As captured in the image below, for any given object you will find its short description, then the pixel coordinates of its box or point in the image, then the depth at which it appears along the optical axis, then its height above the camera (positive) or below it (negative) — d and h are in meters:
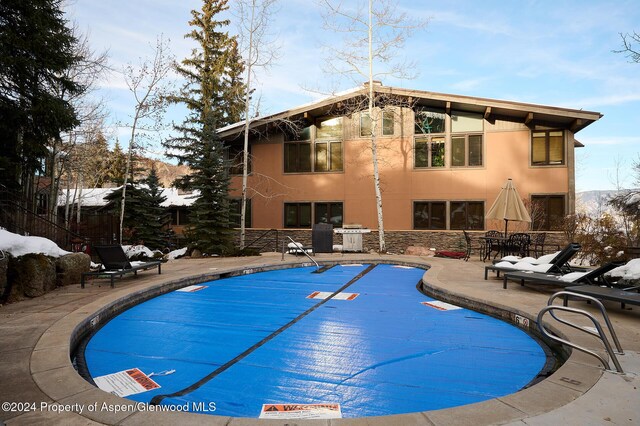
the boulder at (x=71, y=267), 7.58 -0.92
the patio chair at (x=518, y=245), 11.52 -0.42
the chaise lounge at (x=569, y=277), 5.96 -0.79
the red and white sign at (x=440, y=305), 6.59 -1.36
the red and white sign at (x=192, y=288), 8.17 -1.41
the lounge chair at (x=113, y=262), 7.51 -0.83
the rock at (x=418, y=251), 15.93 -0.91
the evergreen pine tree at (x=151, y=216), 19.86 +0.48
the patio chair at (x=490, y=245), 11.95 -0.46
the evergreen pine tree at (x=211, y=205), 14.71 +0.87
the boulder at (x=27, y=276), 6.33 -0.94
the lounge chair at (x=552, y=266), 7.26 -0.71
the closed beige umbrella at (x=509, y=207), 11.16 +0.75
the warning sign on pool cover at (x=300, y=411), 2.96 -1.49
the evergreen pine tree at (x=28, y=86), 11.57 +4.51
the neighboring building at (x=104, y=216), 15.21 +0.57
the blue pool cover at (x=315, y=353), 3.34 -1.47
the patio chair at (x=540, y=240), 12.65 -0.26
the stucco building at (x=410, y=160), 15.88 +3.25
